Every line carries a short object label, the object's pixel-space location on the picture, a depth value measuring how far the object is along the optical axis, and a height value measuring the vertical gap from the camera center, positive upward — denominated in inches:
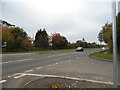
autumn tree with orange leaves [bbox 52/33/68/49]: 1589.4 +71.1
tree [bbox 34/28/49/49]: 1356.1 +34.8
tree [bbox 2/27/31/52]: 1081.7 +31.1
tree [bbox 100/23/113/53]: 584.1 +73.6
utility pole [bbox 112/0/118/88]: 102.9 +6.1
